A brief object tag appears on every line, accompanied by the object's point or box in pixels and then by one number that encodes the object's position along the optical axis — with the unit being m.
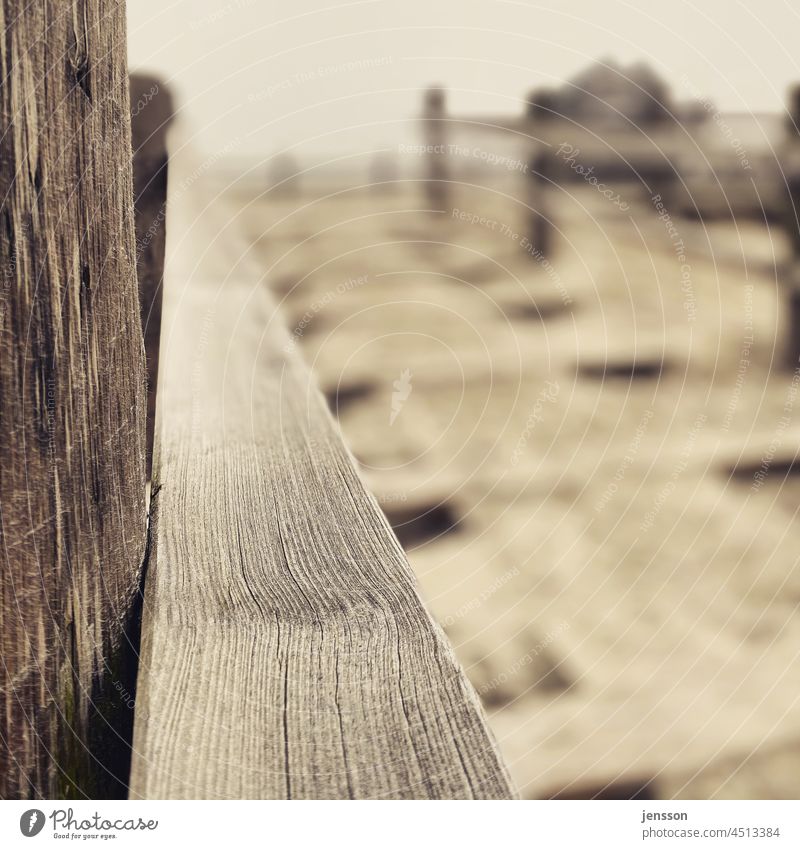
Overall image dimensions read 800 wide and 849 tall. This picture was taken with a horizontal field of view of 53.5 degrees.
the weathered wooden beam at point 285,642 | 0.53
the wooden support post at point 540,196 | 3.59
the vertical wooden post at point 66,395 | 0.52
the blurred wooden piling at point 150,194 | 1.18
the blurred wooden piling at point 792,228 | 3.18
